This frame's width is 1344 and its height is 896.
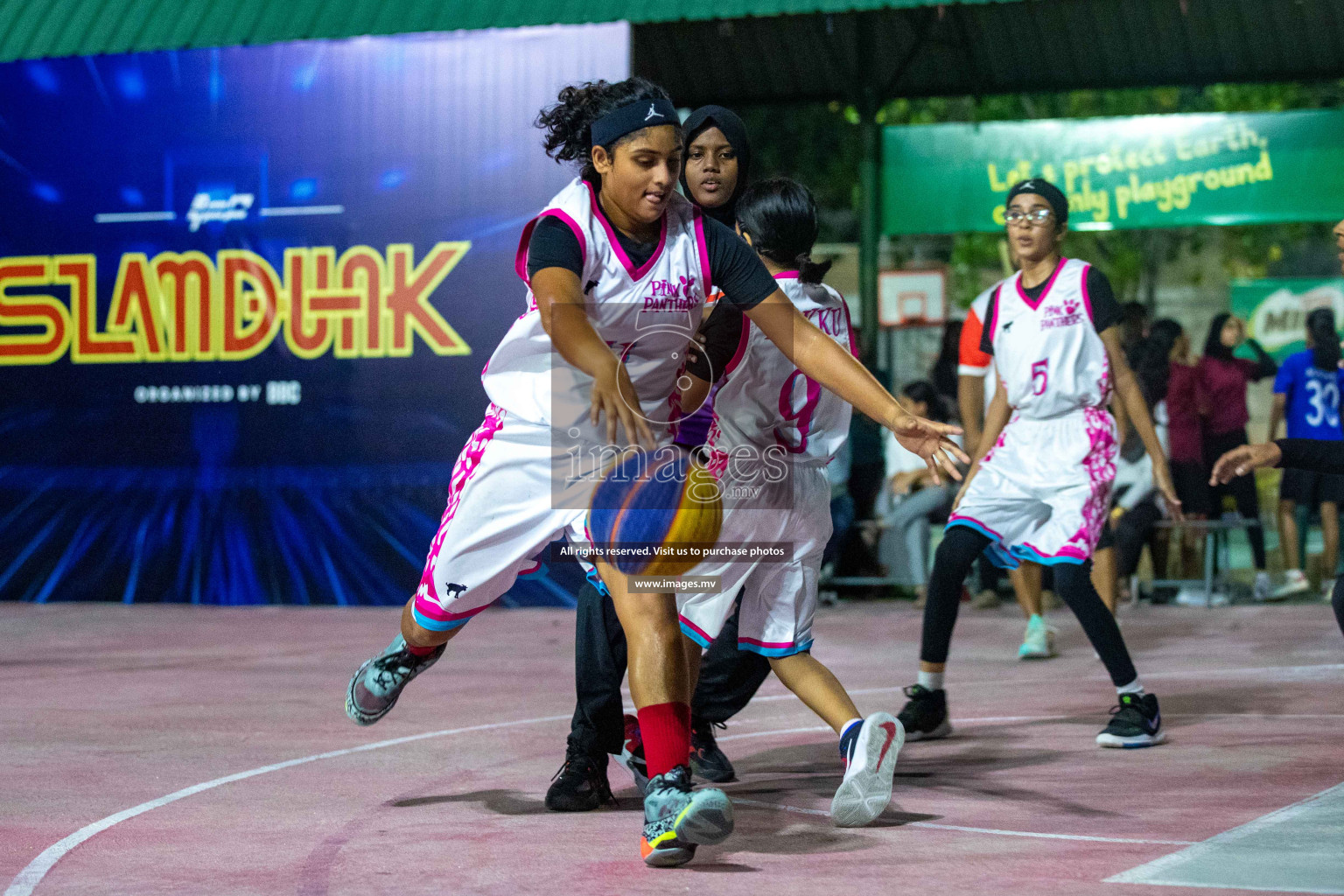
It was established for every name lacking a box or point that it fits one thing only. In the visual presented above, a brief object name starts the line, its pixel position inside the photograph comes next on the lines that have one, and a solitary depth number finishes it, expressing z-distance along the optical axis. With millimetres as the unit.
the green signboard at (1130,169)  12625
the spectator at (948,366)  11805
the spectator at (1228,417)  11531
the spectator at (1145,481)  10820
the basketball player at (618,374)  3736
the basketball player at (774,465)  4492
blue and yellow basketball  3949
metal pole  13484
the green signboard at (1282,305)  15125
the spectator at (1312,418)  11117
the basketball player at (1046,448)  5723
